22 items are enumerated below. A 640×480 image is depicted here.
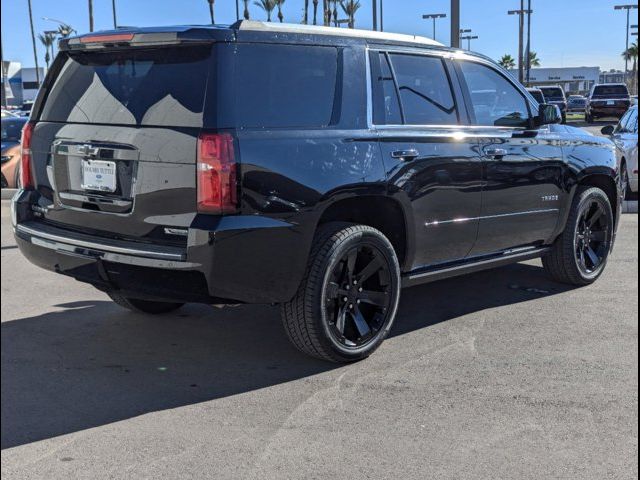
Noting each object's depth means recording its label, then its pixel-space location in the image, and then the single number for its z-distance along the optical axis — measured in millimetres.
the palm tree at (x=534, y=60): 112888
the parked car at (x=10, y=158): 13164
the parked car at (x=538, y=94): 24953
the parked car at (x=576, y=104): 47847
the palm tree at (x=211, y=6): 41981
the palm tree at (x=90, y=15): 39500
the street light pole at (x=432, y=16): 44931
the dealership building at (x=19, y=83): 93812
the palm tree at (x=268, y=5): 61531
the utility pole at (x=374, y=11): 18906
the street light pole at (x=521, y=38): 38719
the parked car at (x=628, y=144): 11305
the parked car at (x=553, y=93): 35688
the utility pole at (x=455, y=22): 11906
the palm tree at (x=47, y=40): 99312
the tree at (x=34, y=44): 66956
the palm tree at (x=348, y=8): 58094
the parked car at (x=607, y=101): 32022
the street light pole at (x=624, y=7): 48062
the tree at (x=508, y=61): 96750
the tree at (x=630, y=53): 79219
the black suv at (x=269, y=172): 3848
